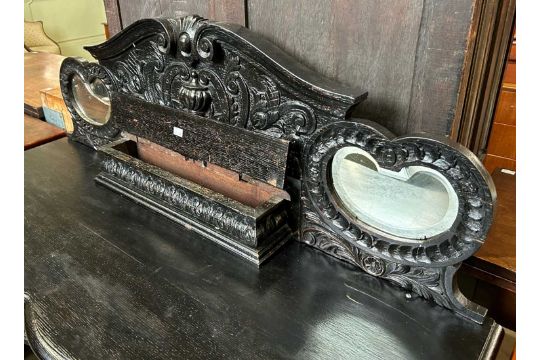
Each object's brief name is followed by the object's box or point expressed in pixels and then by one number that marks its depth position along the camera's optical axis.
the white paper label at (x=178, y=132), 1.06
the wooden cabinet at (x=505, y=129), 2.02
